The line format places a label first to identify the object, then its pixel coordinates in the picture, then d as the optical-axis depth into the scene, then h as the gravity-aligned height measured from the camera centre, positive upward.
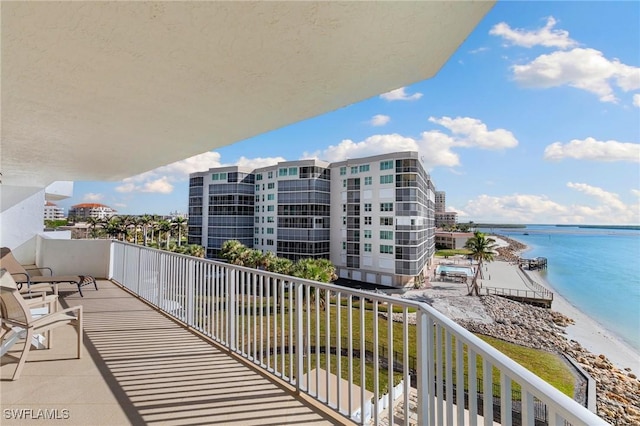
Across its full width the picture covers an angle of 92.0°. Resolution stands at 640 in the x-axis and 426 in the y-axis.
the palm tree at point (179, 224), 45.81 -0.02
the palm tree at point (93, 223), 44.29 +0.12
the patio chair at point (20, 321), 2.62 -0.87
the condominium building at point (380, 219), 29.38 +0.54
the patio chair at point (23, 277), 5.33 -0.96
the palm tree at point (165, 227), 44.38 -0.45
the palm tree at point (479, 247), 33.62 -2.51
